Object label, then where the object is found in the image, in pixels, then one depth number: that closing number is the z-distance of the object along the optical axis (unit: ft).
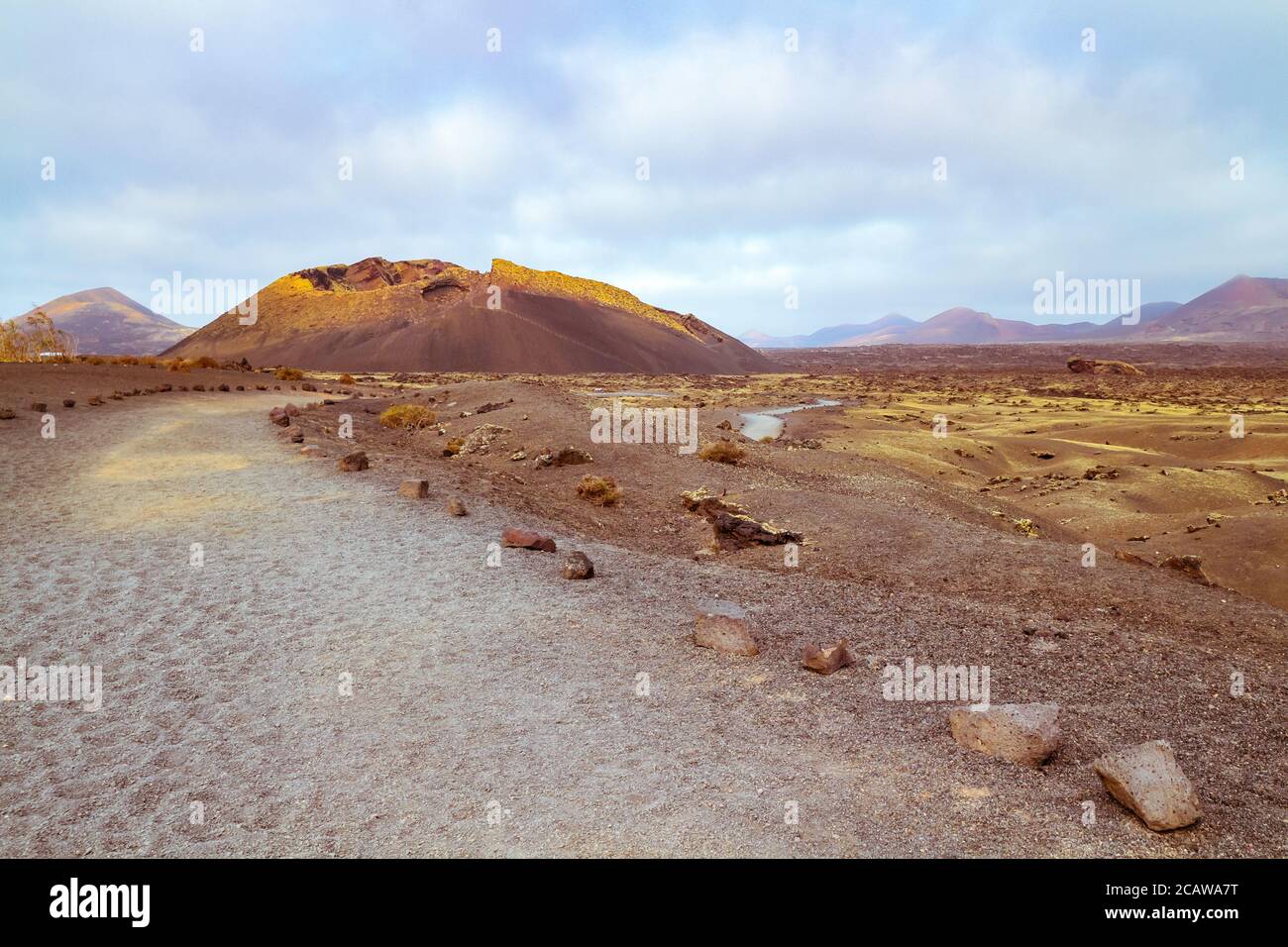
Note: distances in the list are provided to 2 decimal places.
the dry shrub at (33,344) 129.98
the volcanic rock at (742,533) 37.68
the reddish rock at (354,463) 47.29
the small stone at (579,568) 29.12
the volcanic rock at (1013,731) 16.30
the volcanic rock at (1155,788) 13.79
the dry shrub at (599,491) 46.98
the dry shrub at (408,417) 81.76
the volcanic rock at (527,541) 32.22
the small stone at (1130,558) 34.55
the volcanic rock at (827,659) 21.30
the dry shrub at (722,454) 60.08
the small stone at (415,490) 40.88
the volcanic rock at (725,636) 22.61
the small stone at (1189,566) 34.14
